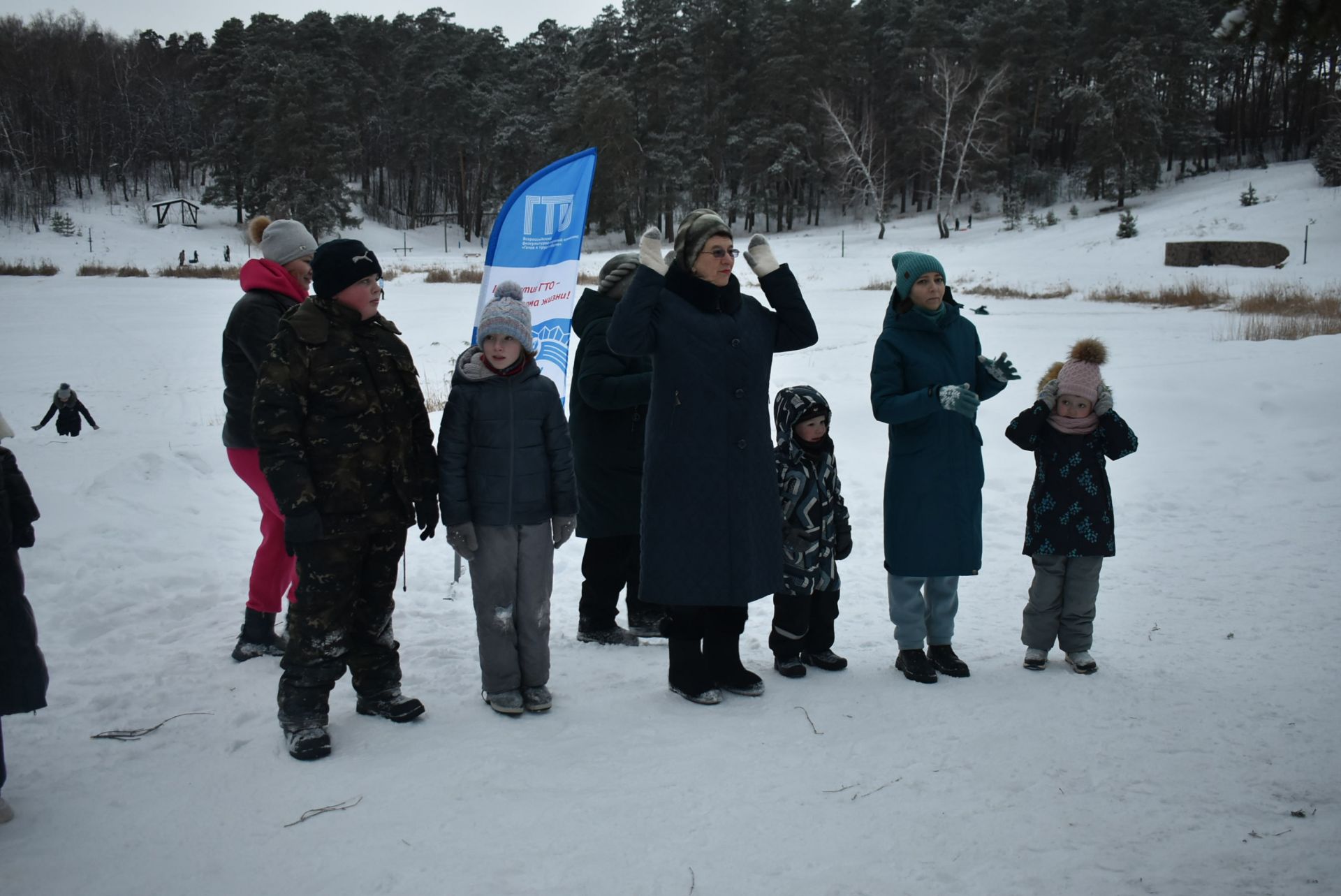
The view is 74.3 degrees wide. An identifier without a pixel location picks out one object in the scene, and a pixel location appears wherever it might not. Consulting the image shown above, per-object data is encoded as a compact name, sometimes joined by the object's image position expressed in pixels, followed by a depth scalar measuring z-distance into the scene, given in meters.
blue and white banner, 5.62
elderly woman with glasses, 3.55
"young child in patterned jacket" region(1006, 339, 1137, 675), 3.96
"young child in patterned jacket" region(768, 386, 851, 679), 3.94
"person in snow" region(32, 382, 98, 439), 10.44
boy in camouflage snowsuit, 3.19
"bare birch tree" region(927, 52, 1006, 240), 41.19
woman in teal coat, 3.91
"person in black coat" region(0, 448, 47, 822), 2.94
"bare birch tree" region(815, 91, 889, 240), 44.88
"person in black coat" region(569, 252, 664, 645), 4.43
